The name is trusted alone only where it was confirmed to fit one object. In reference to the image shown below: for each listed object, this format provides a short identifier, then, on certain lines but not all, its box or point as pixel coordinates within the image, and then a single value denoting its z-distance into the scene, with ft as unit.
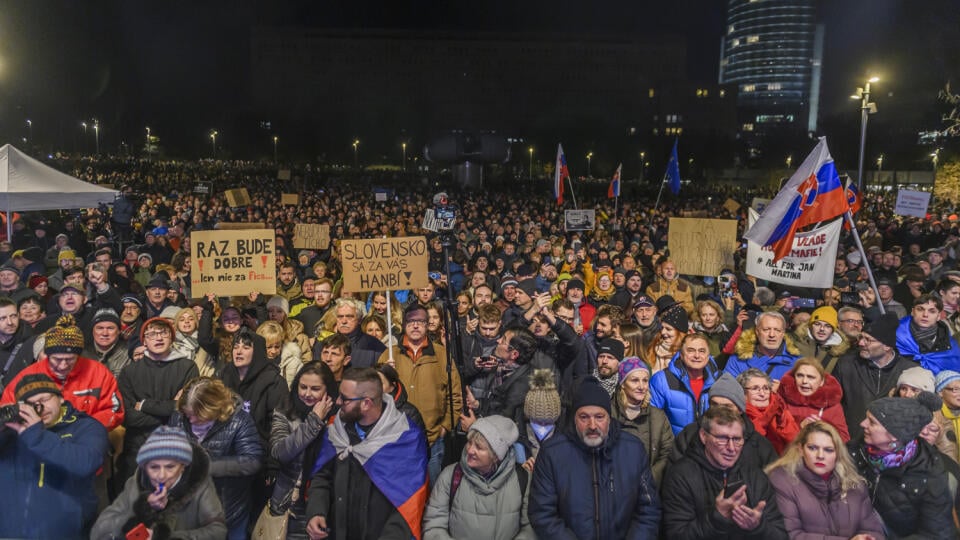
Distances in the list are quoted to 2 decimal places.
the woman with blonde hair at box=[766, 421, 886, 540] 10.43
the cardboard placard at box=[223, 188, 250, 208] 49.21
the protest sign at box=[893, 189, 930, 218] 43.27
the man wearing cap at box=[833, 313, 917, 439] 15.62
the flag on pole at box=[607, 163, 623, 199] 56.49
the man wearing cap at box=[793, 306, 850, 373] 17.53
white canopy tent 32.22
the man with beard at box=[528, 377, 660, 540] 10.71
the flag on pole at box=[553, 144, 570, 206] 52.75
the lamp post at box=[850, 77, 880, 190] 45.62
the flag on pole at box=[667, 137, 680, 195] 54.39
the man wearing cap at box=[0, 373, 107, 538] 10.41
